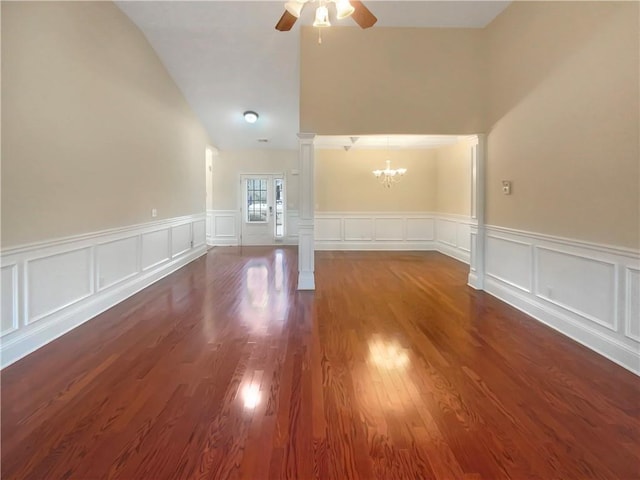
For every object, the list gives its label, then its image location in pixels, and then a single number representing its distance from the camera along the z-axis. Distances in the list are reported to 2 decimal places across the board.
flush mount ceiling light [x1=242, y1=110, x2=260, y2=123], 7.84
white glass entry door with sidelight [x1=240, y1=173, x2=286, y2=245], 10.22
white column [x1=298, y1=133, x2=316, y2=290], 5.25
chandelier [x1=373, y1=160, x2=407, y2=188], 9.29
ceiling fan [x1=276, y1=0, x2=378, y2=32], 2.86
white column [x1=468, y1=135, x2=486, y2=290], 5.22
